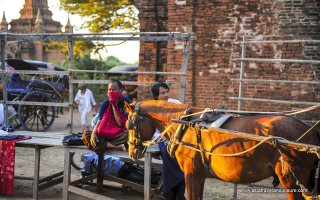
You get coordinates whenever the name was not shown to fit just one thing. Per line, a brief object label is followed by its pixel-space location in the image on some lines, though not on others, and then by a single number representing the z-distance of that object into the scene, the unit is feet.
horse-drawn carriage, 40.81
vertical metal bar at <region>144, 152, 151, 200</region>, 18.14
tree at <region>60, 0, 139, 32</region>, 52.06
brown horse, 12.71
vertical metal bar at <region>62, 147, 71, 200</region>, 19.65
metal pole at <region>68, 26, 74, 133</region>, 24.82
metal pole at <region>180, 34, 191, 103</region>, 21.47
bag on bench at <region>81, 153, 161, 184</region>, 21.98
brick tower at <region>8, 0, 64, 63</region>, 87.30
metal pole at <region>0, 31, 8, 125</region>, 25.59
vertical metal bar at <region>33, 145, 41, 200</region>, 20.36
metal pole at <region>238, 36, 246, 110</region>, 21.43
